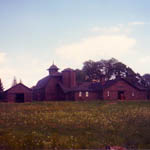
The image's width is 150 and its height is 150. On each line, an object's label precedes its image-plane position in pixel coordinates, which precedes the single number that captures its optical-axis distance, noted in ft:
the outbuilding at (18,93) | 165.78
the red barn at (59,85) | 193.29
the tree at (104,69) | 318.24
